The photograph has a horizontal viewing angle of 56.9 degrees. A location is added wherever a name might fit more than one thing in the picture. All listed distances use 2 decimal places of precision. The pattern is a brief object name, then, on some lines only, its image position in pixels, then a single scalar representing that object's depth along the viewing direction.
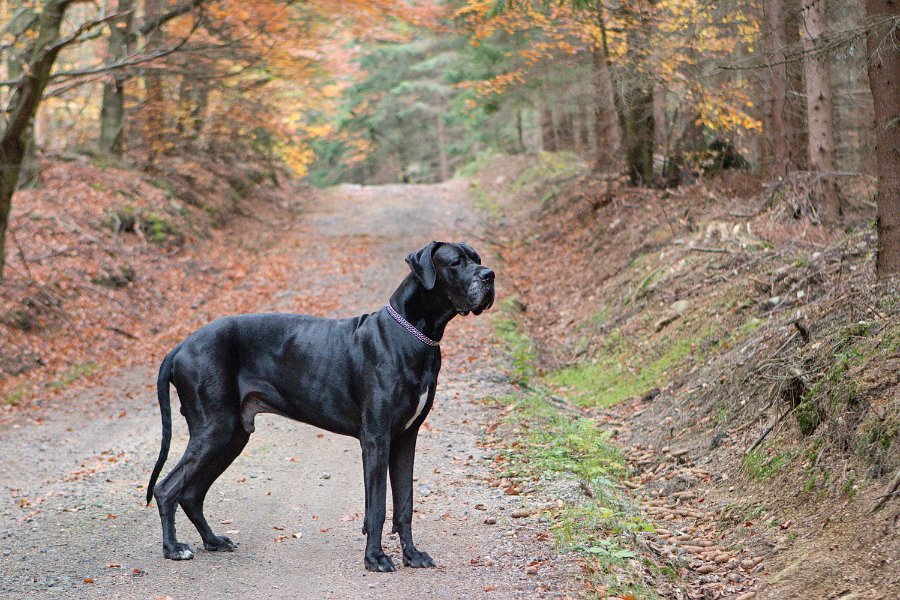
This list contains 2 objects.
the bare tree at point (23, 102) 13.16
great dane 5.49
